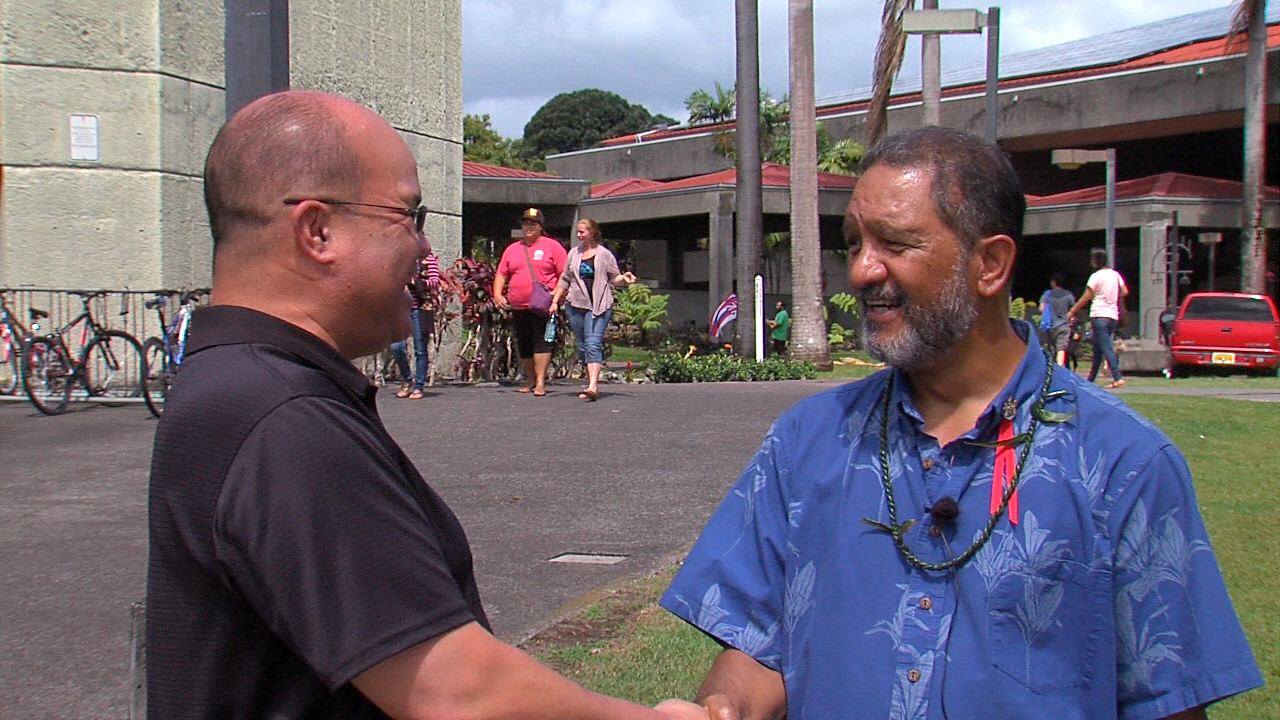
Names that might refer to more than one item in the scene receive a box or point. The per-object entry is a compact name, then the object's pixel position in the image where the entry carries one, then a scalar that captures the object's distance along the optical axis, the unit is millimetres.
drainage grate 6312
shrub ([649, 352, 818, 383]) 18266
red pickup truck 22969
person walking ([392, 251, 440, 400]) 12961
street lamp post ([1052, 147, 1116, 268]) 21312
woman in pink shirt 13070
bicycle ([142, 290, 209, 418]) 11203
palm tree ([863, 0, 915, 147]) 21906
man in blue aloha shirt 2205
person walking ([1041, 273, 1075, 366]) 19750
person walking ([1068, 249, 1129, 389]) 17469
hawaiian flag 22719
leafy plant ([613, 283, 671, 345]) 32750
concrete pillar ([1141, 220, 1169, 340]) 30453
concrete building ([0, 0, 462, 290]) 11695
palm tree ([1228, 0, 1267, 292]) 27125
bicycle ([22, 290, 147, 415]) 11148
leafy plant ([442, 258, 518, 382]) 15406
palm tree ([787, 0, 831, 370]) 21281
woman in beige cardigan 12938
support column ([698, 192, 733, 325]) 26719
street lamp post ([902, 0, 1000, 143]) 13836
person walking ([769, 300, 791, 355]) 30266
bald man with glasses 1634
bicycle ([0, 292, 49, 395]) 11094
